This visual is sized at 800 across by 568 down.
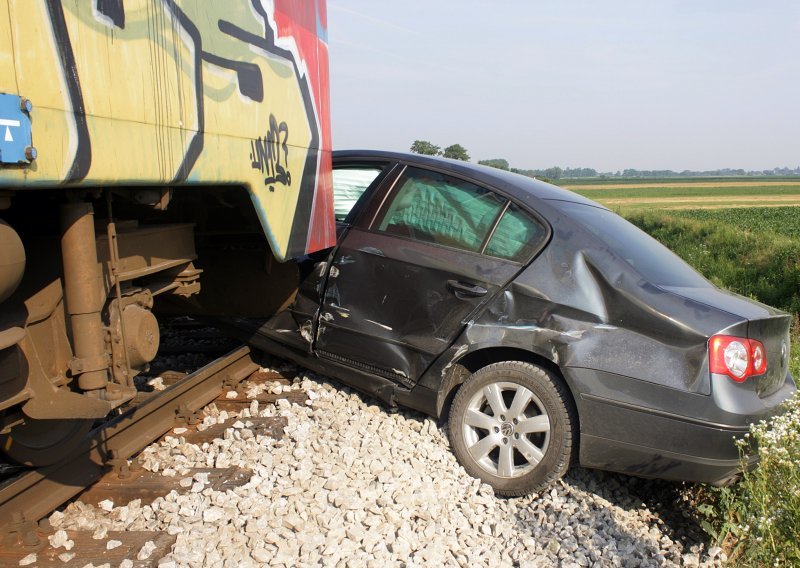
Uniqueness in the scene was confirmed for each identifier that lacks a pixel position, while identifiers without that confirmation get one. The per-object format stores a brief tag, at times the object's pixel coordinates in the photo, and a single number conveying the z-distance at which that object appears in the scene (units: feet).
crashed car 12.82
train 8.41
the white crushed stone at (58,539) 10.88
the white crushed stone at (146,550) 10.62
